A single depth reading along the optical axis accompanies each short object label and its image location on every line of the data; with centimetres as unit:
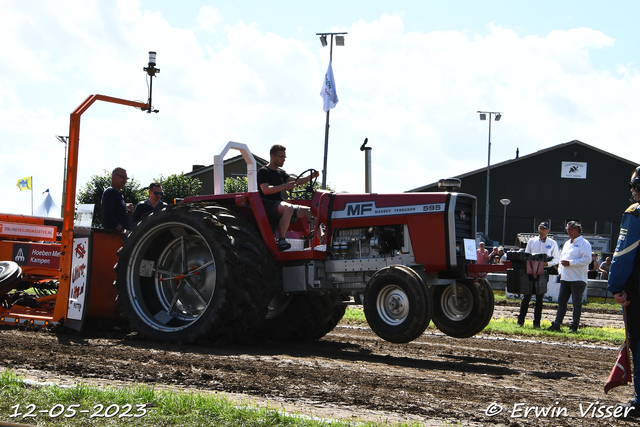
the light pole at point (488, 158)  4278
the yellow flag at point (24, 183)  3797
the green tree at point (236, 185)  3805
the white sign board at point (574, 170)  4641
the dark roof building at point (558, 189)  4625
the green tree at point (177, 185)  4331
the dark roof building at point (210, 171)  5119
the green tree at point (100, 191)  4338
